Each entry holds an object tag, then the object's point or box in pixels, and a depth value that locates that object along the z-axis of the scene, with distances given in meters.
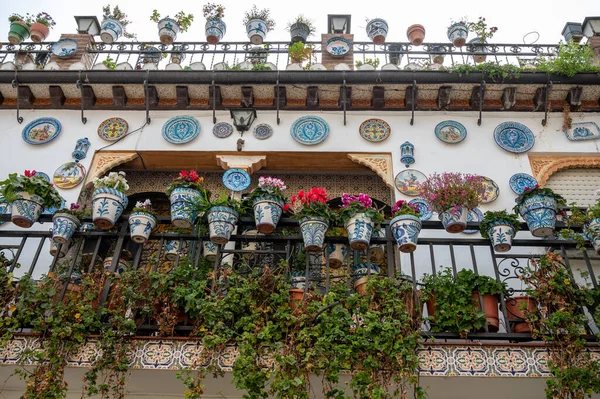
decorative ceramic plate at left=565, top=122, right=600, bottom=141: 8.62
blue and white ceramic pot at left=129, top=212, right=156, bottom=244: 5.96
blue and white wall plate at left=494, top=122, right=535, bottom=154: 8.57
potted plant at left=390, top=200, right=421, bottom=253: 5.67
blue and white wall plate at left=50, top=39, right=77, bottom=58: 9.55
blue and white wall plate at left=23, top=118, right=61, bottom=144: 9.02
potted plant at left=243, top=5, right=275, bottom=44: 9.89
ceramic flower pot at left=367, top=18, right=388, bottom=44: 9.74
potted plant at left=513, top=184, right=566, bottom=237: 5.85
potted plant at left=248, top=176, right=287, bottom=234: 5.88
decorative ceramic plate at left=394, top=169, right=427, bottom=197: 8.17
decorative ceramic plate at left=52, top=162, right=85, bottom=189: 8.49
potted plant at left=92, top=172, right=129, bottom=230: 6.00
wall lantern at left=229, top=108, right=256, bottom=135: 8.92
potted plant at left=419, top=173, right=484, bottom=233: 6.00
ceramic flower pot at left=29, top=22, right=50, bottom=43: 10.05
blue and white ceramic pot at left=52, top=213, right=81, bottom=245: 6.07
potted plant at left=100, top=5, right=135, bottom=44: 10.10
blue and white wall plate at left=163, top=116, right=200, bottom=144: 8.98
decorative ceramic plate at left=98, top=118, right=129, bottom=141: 9.07
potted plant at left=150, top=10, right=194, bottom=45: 9.99
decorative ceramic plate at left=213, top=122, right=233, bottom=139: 9.01
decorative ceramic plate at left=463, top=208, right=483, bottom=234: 7.80
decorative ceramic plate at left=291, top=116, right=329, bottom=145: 8.88
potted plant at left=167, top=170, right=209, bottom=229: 6.04
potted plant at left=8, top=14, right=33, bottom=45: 9.99
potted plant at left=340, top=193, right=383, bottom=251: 5.71
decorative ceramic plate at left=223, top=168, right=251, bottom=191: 8.31
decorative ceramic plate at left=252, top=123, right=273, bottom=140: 8.97
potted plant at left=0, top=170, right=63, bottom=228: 6.14
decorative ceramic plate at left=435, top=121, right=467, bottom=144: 8.72
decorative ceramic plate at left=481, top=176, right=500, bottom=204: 7.99
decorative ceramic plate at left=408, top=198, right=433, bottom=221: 7.84
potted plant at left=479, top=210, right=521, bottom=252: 5.81
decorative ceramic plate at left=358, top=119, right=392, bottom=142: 8.88
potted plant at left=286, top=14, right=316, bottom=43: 9.91
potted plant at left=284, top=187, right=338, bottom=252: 5.72
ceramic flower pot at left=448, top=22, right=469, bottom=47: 9.50
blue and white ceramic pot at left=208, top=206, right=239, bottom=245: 5.82
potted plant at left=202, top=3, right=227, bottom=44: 9.94
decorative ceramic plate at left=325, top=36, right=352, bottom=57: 9.49
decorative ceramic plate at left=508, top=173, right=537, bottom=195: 8.12
